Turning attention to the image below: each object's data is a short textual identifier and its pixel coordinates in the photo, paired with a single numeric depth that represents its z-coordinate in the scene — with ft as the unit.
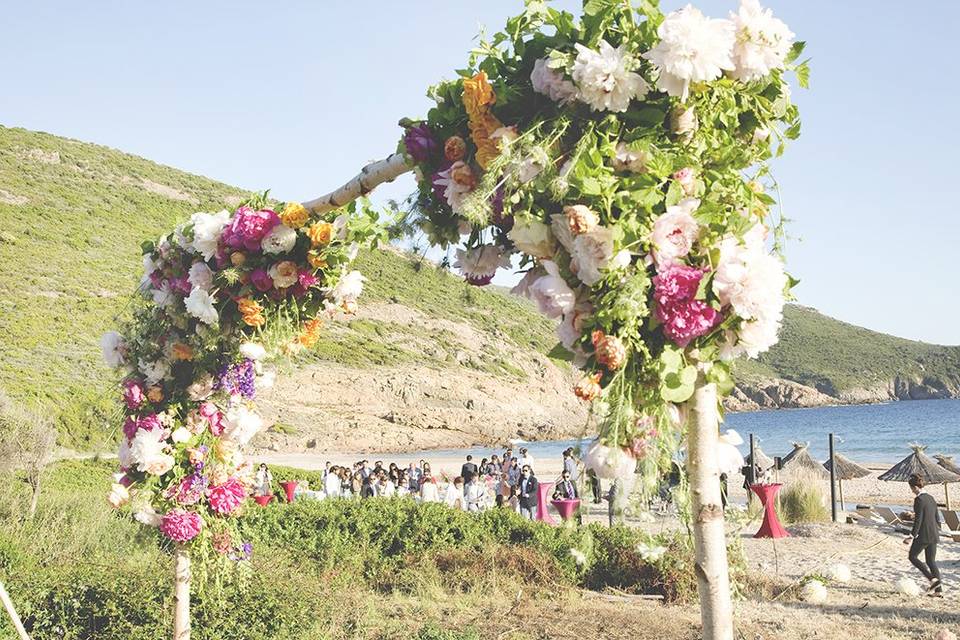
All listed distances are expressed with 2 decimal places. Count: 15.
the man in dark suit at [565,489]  53.83
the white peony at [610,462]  8.43
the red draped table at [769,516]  44.88
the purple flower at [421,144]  11.03
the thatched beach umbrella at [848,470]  79.00
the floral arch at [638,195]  8.38
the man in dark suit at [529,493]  53.52
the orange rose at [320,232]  17.56
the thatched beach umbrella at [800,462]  71.00
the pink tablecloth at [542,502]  52.65
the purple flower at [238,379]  19.44
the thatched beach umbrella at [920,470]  62.23
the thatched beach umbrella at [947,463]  64.17
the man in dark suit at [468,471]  57.31
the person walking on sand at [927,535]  34.19
